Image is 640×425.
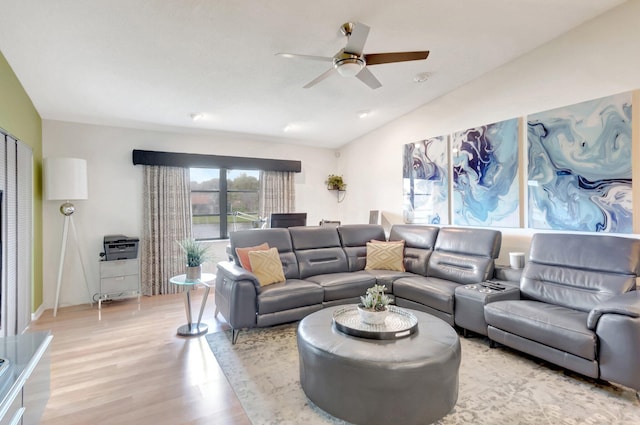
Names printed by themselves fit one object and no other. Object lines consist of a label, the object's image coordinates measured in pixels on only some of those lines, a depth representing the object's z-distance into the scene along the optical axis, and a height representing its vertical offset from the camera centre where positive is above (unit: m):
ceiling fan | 2.54 +1.30
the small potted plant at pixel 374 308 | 2.32 -0.69
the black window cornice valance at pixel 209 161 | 4.85 +0.89
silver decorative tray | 2.16 -0.81
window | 5.46 +0.24
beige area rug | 2.01 -1.27
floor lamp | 3.99 +0.42
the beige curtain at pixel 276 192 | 5.92 +0.41
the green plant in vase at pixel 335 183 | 6.45 +0.62
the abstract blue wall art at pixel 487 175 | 3.78 +0.46
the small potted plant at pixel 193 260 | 3.44 -0.49
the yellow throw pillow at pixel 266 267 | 3.53 -0.59
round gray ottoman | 1.85 -0.98
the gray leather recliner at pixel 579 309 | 2.15 -0.79
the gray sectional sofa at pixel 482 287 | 2.27 -0.76
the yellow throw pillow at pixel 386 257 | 4.32 -0.60
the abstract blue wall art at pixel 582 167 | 2.94 +0.44
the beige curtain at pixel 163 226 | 4.91 -0.17
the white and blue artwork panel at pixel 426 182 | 4.60 +0.46
